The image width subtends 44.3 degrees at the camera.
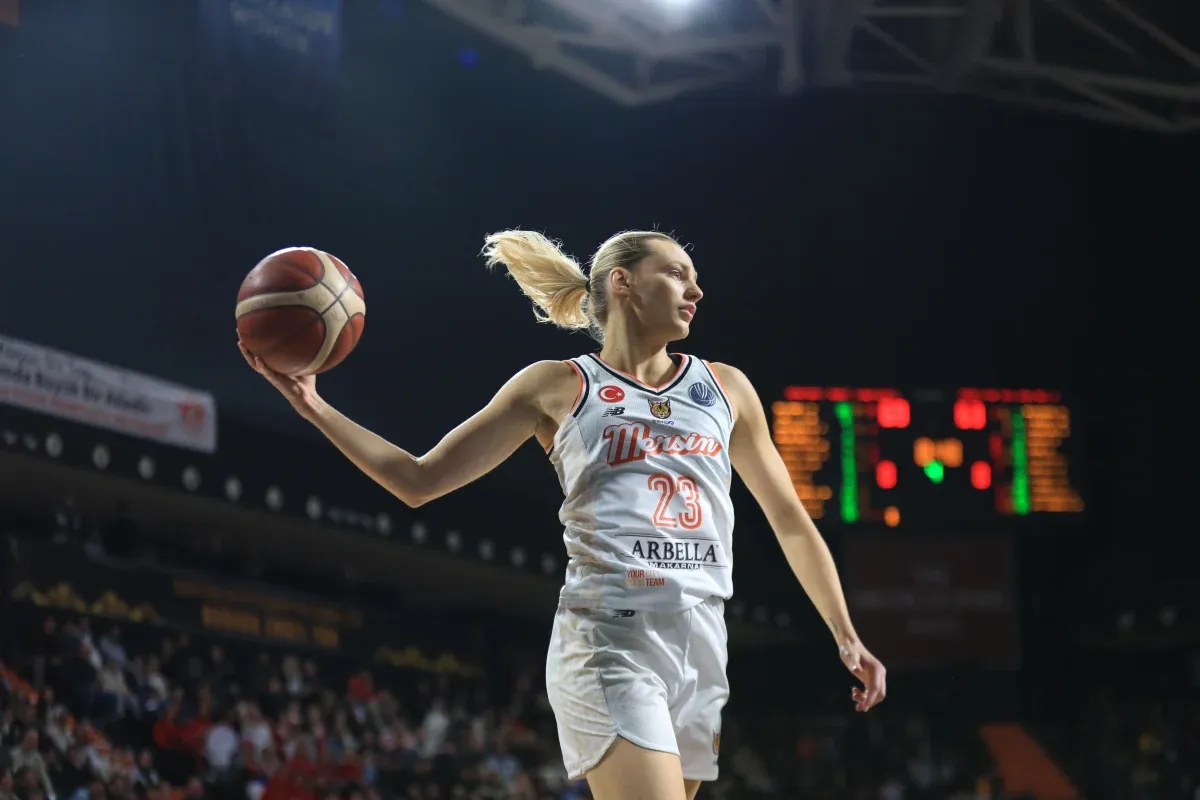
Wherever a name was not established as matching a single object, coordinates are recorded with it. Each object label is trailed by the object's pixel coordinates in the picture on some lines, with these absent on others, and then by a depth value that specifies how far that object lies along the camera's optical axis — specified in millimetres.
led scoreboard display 15281
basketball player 3539
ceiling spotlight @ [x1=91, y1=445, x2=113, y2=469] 11656
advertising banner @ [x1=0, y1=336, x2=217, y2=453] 10984
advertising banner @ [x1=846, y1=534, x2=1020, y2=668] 17297
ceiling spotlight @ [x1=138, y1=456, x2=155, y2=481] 12203
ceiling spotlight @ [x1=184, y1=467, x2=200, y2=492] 12828
